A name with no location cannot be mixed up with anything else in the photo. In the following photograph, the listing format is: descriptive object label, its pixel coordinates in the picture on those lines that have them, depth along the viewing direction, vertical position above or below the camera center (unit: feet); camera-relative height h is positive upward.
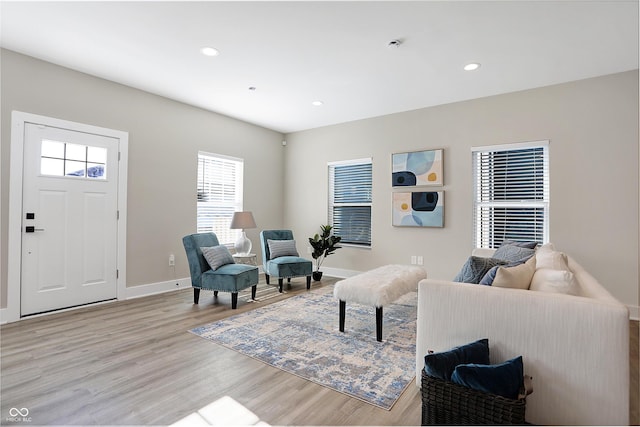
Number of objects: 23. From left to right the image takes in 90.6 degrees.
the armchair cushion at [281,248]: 16.11 -1.74
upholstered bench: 9.37 -2.27
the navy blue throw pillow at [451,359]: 5.21 -2.36
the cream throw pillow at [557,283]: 5.62 -1.16
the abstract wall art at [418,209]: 15.56 +0.41
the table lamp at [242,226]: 15.89 -0.61
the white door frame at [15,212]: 10.75 -0.07
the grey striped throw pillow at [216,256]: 13.03 -1.80
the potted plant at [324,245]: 17.51 -1.64
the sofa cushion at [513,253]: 9.00 -1.02
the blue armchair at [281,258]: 15.19 -2.20
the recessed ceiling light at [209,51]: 10.44 +5.43
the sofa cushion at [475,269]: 7.05 -1.17
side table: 15.58 -2.34
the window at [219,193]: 17.08 +1.14
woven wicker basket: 4.63 -2.90
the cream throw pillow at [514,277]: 5.98 -1.13
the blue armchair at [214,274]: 12.40 -2.44
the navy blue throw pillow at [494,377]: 4.78 -2.45
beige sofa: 4.78 -2.02
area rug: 7.13 -3.70
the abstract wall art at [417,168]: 15.65 +2.49
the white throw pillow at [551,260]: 6.90 -0.95
